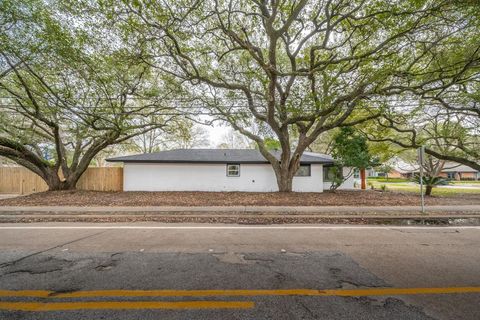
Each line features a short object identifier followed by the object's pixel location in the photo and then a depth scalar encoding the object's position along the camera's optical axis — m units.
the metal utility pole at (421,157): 9.19
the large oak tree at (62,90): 9.70
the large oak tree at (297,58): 8.09
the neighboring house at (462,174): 46.19
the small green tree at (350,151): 14.68
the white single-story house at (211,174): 16.44
